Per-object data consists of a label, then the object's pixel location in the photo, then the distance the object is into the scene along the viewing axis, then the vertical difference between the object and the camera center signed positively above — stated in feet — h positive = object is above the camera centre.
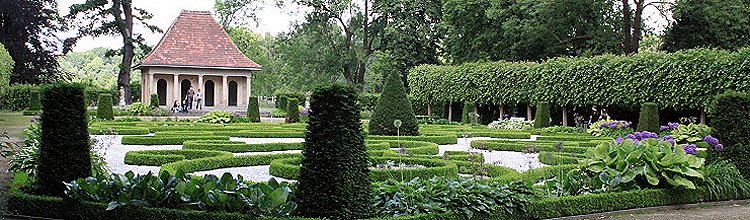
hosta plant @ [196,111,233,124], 84.17 -1.34
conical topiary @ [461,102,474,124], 90.94 -0.67
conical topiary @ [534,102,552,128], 76.33 -1.19
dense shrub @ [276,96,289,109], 119.85 +0.95
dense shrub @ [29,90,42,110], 100.58 +1.16
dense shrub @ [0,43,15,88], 86.84 +5.87
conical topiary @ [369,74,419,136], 57.41 -0.47
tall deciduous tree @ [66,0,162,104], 120.06 +15.42
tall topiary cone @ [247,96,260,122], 86.48 -0.35
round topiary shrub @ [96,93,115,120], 81.61 -0.10
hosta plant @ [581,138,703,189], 26.58 -2.50
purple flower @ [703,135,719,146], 29.86 -1.60
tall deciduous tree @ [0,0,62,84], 113.29 +13.05
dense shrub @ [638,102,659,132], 61.52 -1.20
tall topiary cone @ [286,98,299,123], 85.46 -0.50
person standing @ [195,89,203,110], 116.67 +1.20
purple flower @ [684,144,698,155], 30.10 -2.02
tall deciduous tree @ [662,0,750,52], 85.92 +11.15
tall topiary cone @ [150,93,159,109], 103.50 +1.09
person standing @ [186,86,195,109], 114.44 +1.87
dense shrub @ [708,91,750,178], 30.12 -1.08
